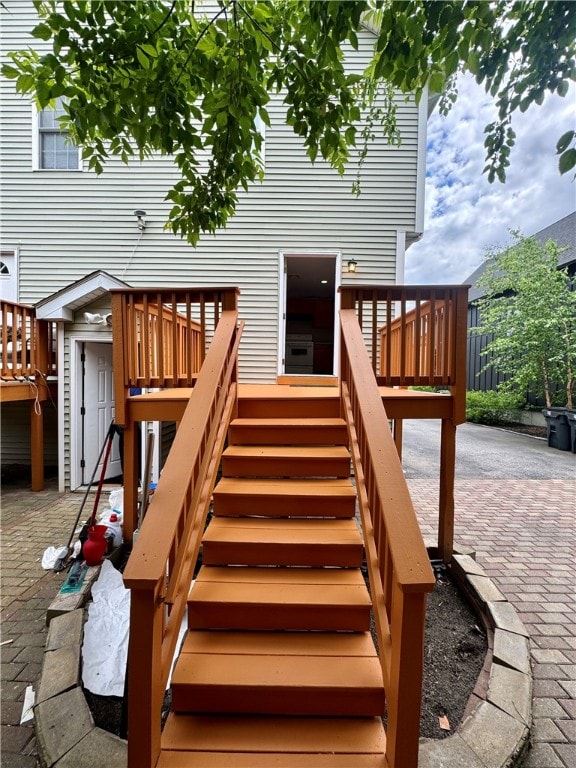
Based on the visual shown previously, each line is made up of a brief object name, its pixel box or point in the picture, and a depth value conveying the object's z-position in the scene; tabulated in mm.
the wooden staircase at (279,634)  1370
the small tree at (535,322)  8602
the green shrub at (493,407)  10548
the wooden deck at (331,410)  2955
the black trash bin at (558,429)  7336
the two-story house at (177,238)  5090
